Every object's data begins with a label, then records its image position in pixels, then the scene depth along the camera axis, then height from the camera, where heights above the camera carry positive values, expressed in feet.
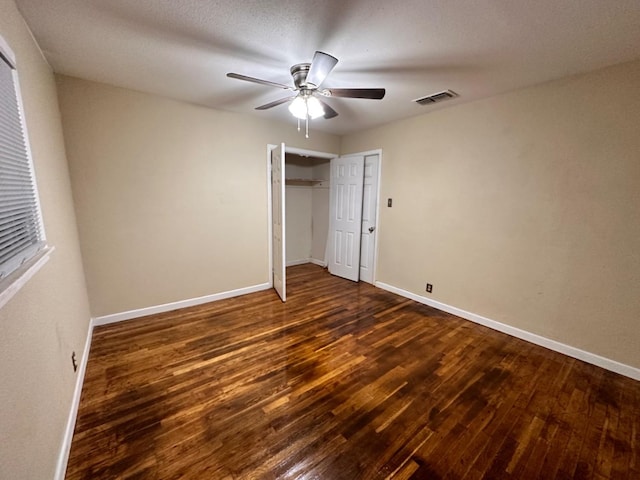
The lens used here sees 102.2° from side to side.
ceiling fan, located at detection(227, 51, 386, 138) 5.60 +2.70
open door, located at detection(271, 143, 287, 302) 10.89 -1.13
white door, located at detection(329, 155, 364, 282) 14.02 -1.10
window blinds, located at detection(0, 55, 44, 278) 3.58 -0.02
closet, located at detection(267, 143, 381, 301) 12.18 -1.01
